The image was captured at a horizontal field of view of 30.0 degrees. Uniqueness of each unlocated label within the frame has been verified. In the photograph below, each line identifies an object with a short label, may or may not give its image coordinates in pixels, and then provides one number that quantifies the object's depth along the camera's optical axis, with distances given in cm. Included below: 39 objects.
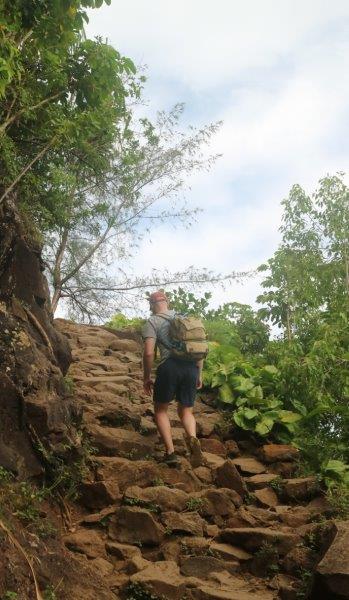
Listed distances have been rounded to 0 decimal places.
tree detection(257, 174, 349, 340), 1256
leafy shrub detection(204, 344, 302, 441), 902
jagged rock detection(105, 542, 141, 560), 556
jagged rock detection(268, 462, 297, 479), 795
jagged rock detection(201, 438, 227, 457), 868
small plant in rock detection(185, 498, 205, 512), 639
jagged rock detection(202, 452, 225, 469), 773
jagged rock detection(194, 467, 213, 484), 735
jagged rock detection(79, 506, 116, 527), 612
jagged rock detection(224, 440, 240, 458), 880
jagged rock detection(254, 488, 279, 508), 702
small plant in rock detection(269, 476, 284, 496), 731
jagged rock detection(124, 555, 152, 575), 527
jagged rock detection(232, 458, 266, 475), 805
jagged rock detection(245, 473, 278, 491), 745
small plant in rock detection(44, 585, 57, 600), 441
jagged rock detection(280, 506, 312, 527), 633
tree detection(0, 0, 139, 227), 602
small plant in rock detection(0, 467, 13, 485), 542
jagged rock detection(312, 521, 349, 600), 451
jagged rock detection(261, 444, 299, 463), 830
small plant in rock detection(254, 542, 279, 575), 554
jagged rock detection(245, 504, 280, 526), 640
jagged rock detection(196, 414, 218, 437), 913
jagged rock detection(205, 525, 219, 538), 611
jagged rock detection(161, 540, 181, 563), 562
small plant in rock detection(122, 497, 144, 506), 623
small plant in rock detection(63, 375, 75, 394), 896
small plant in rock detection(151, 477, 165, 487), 679
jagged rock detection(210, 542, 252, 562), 566
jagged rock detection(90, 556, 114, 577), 525
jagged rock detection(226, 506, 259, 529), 630
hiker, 761
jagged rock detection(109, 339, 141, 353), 1391
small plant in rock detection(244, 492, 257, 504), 705
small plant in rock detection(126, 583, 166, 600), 484
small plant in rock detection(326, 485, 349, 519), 625
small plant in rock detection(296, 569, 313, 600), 481
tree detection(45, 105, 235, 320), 1625
